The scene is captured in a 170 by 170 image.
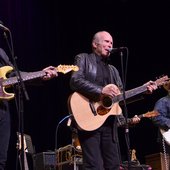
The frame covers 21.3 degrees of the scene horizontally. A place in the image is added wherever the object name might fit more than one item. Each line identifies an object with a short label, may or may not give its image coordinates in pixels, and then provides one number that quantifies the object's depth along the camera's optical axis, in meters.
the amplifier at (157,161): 8.04
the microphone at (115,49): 4.87
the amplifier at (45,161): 7.00
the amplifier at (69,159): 6.81
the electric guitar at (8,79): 4.48
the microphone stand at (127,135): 4.46
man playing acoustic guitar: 4.79
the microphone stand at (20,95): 4.05
